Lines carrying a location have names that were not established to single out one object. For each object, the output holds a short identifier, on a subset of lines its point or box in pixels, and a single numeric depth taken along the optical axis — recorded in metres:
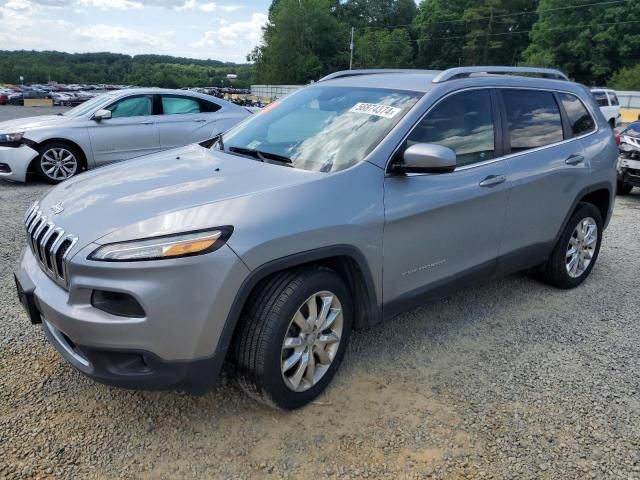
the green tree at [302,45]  87.12
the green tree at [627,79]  52.84
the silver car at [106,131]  7.92
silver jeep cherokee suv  2.29
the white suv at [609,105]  19.41
